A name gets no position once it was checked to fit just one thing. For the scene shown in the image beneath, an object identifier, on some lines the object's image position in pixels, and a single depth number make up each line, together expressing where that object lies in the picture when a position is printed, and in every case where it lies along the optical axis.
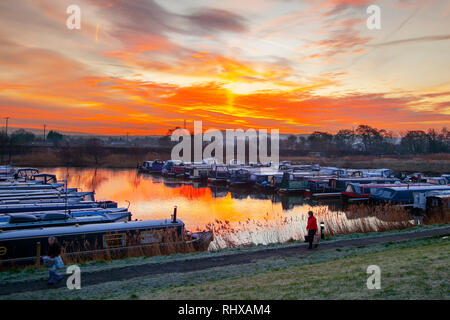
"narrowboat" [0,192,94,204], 30.44
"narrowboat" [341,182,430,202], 44.00
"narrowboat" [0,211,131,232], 19.55
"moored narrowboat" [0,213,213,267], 17.02
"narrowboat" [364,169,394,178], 65.12
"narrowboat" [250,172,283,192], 59.68
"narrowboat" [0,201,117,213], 25.88
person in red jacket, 17.67
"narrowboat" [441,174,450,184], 53.90
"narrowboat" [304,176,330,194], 53.66
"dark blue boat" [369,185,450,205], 37.56
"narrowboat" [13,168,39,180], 46.94
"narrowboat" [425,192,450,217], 29.92
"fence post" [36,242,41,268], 15.66
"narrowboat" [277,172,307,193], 55.74
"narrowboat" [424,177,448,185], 51.31
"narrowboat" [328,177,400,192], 52.47
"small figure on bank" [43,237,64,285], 12.41
